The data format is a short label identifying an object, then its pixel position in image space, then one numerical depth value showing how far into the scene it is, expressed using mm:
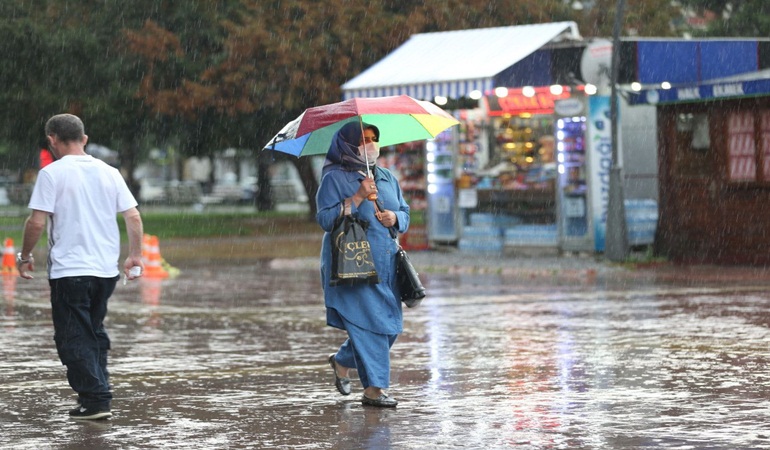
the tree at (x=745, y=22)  39688
